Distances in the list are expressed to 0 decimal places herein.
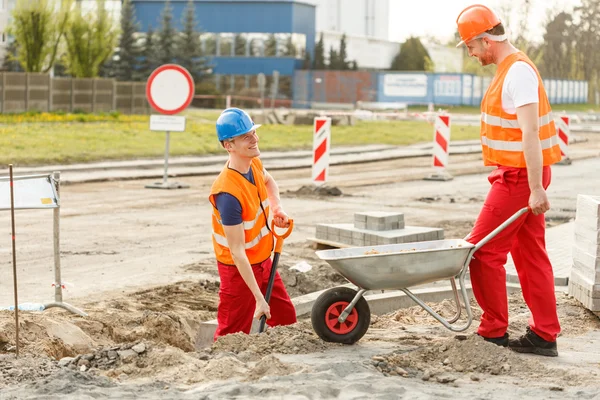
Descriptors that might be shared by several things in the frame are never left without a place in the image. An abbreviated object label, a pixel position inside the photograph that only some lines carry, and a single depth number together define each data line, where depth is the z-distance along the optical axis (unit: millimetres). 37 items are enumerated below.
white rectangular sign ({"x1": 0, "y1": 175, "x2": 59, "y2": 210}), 7387
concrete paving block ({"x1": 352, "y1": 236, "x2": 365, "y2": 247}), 10594
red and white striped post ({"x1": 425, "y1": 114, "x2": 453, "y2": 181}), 20141
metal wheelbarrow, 6043
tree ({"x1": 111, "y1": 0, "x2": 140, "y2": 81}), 61250
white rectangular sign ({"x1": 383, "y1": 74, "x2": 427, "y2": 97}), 65625
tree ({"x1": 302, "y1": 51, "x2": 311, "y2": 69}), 71562
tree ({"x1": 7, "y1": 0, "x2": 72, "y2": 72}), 44688
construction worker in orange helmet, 6051
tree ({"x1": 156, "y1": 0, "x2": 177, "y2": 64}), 61719
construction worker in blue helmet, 6074
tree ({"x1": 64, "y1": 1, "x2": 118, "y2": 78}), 49062
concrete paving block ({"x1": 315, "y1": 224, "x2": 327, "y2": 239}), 11117
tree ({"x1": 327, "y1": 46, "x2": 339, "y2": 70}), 72000
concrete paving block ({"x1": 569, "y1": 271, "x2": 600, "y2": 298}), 7590
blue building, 70250
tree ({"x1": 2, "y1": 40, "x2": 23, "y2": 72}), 58312
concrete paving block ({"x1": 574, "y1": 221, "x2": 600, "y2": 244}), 7594
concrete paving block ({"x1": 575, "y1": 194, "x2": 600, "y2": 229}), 7629
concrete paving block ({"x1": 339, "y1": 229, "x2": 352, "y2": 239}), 10797
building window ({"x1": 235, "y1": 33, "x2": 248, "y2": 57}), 71000
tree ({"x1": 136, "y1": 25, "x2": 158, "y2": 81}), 61359
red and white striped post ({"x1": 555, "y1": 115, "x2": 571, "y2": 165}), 24183
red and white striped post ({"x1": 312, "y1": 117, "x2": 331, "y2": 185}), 17219
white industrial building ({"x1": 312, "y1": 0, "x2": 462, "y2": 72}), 79312
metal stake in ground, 5953
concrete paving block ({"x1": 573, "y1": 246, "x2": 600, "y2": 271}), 7582
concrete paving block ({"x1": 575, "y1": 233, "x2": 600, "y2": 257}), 7574
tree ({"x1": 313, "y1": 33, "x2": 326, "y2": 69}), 72375
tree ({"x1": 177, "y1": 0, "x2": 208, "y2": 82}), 61156
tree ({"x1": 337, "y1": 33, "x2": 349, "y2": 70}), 72556
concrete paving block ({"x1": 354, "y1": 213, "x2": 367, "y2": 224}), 10822
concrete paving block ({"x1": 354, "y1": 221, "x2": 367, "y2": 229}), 10836
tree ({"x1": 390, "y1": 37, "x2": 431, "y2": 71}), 80500
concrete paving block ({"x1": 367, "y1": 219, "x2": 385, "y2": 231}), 10734
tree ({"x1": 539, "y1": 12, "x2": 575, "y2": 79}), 81750
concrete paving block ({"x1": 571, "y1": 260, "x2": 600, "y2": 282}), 7645
